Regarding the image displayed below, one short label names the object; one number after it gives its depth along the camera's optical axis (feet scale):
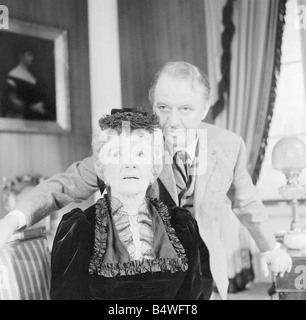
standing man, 4.30
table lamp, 4.44
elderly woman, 3.70
